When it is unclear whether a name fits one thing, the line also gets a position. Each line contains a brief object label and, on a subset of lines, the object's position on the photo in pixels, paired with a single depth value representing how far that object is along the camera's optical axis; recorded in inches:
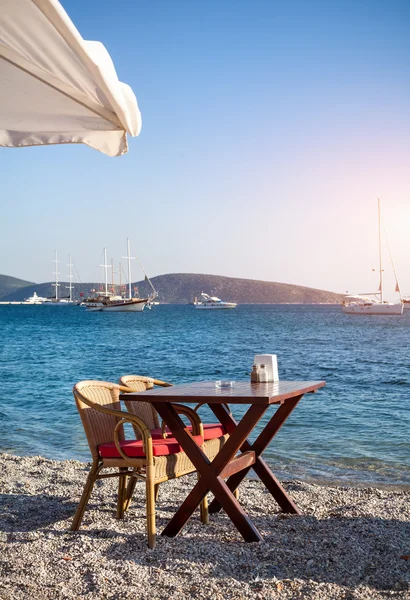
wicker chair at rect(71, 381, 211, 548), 128.3
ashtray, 146.2
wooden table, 126.0
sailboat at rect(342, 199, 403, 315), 2834.6
